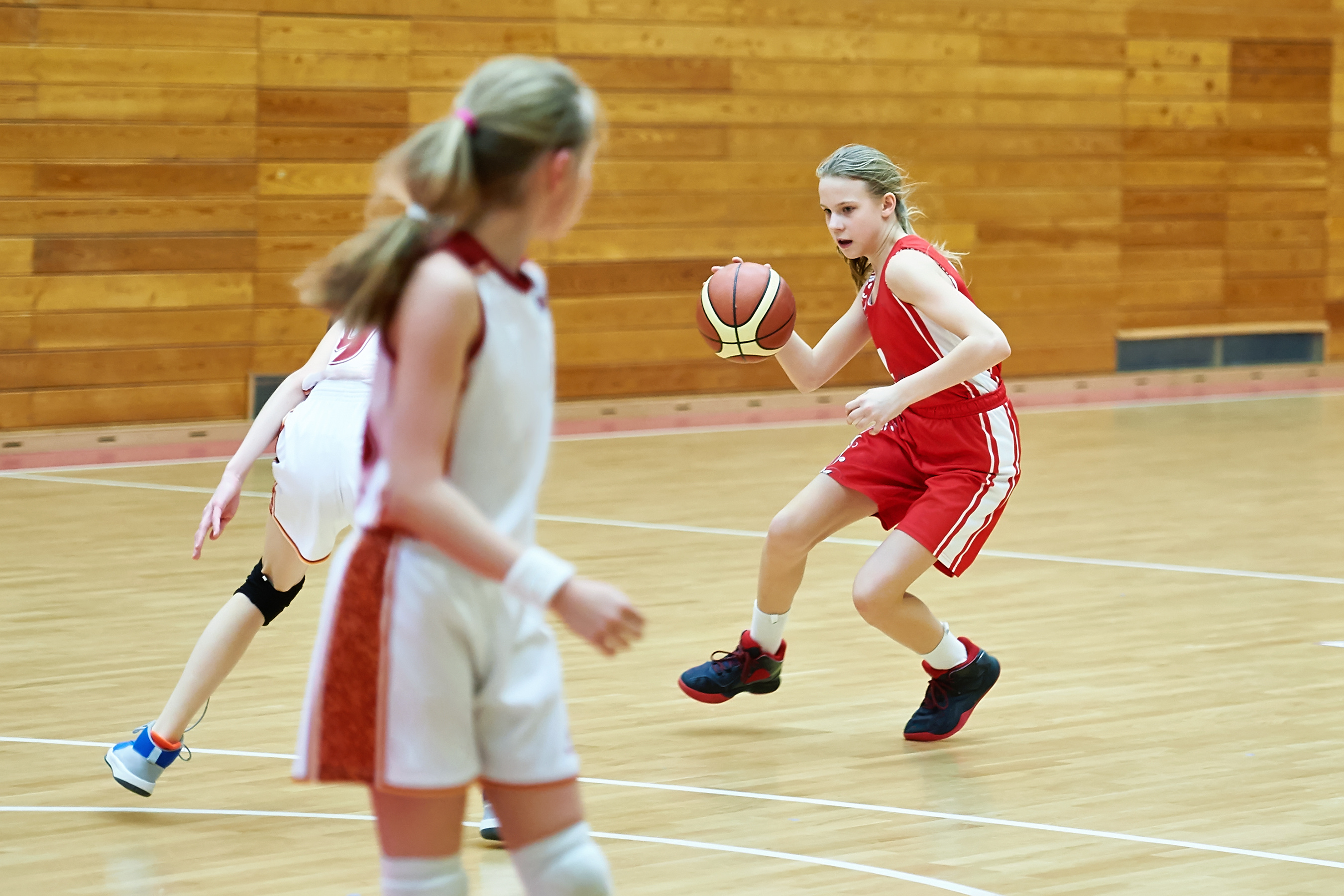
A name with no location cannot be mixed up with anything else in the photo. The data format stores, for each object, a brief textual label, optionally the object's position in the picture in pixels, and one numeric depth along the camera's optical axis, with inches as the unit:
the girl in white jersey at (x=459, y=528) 147.9
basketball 328.8
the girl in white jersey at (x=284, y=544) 270.4
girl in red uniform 311.0
